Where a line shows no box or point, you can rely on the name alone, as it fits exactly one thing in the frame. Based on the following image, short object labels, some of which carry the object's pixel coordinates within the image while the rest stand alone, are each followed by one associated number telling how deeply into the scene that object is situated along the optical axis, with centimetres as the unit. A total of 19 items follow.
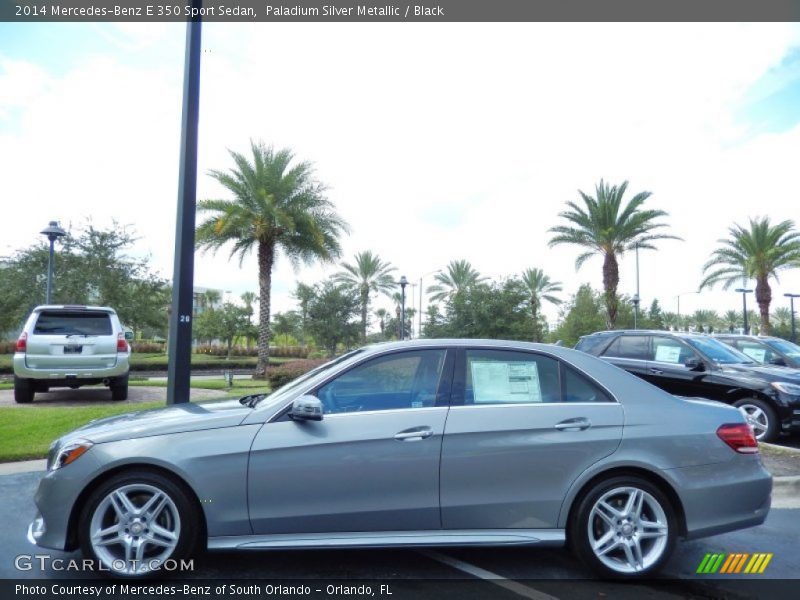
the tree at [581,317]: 3666
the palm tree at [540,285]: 4770
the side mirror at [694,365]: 881
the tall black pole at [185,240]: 652
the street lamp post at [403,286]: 2433
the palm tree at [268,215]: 2402
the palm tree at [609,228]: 2825
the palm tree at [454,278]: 4738
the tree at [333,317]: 3684
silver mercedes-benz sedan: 370
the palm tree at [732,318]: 7094
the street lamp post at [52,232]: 1388
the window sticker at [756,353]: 1216
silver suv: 1028
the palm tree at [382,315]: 5909
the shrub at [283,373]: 1204
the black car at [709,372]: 844
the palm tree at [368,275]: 4356
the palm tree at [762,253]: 3102
